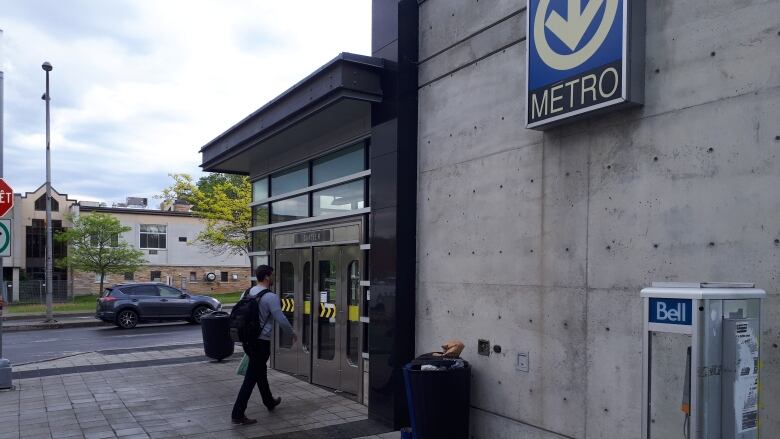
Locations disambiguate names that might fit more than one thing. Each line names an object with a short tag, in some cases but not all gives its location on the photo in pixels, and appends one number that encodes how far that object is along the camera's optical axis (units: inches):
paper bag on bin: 234.4
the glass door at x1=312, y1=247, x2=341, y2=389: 344.8
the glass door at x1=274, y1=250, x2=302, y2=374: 391.5
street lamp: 847.1
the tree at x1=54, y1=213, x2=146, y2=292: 1418.6
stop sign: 374.3
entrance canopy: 279.4
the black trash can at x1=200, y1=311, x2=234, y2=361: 443.8
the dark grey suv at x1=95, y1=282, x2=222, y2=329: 798.5
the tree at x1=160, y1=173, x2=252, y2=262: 1248.2
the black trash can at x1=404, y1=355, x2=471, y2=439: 216.2
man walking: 279.6
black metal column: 270.8
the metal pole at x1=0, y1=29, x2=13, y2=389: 355.3
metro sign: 173.5
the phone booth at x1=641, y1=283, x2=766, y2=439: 121.6
